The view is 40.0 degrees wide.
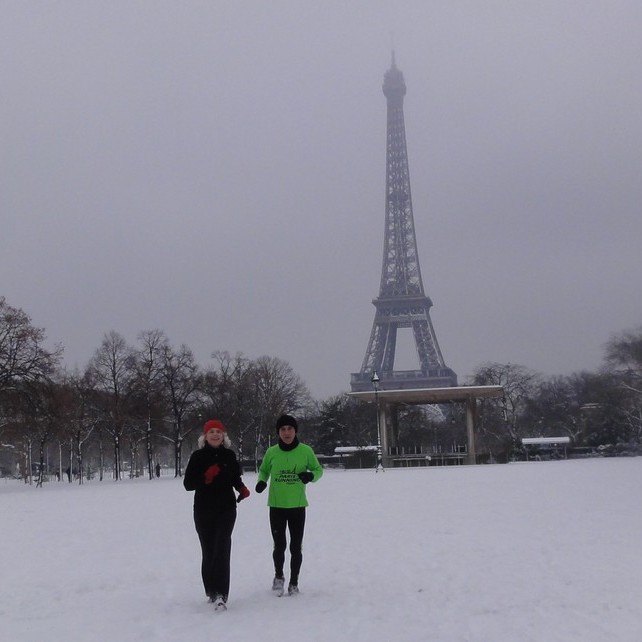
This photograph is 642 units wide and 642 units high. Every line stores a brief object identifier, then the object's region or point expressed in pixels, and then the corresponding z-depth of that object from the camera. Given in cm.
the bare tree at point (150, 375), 4997
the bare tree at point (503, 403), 7600
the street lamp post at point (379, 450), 4319
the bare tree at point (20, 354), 3759
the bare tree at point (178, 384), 5122
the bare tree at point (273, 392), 5975
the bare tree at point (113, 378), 4884
